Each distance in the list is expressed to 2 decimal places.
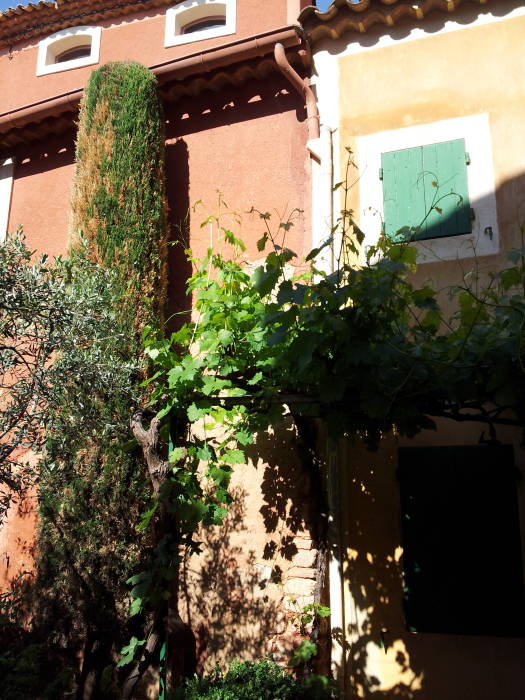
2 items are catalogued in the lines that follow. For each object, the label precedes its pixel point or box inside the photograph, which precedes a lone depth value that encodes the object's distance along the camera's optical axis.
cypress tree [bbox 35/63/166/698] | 4.91
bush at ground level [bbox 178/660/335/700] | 4.23
